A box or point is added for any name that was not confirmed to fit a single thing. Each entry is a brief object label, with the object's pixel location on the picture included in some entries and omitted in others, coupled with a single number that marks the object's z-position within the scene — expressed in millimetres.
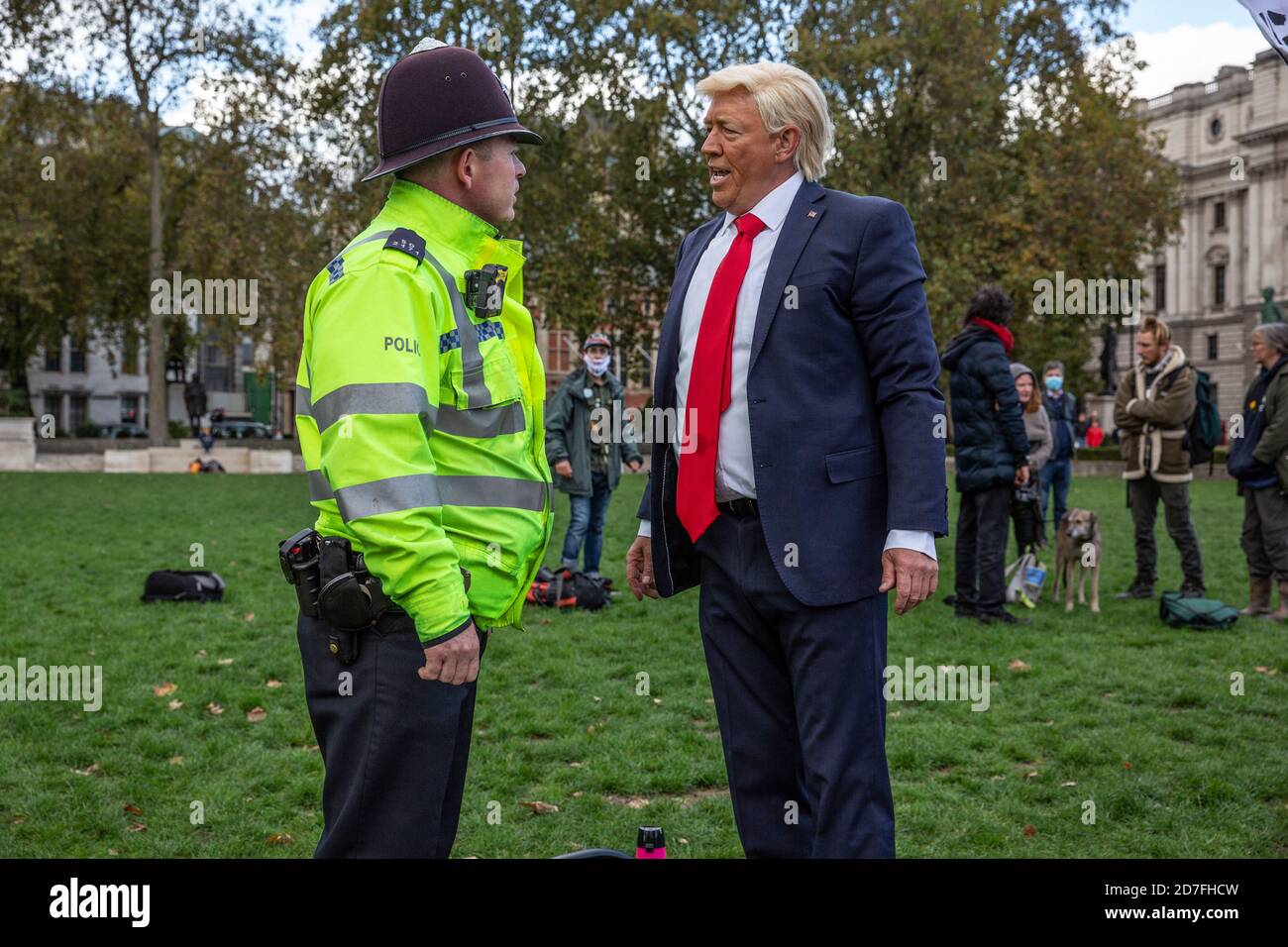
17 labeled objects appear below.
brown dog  10438
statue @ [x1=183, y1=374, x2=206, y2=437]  52312
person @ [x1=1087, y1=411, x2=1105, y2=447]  47844
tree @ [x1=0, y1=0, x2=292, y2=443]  36781
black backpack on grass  10672
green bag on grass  9555
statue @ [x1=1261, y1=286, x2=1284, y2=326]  30950
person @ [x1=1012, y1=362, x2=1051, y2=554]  11477
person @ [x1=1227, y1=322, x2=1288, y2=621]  9898
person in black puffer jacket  9523
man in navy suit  3168
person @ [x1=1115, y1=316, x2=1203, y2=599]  10602
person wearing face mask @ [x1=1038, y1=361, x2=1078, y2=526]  14172
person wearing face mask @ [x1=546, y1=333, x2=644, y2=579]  10727
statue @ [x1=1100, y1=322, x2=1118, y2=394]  48781
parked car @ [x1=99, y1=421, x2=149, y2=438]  57250
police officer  2568
